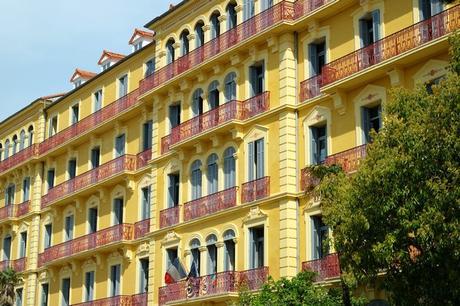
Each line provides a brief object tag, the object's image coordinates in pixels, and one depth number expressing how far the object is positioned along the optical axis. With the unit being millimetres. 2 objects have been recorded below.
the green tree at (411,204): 21578
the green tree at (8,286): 48000
